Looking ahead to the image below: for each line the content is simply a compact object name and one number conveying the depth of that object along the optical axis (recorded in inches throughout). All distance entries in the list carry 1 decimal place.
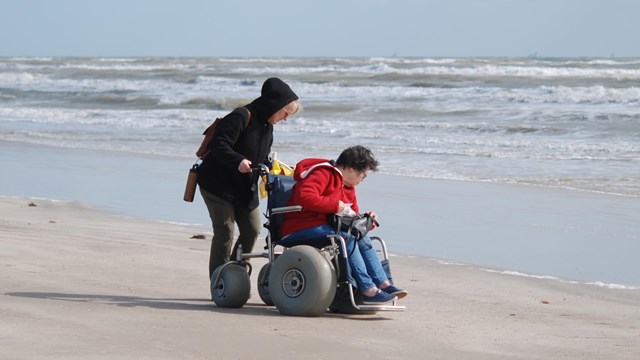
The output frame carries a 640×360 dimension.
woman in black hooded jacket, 487.8
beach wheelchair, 463.2
